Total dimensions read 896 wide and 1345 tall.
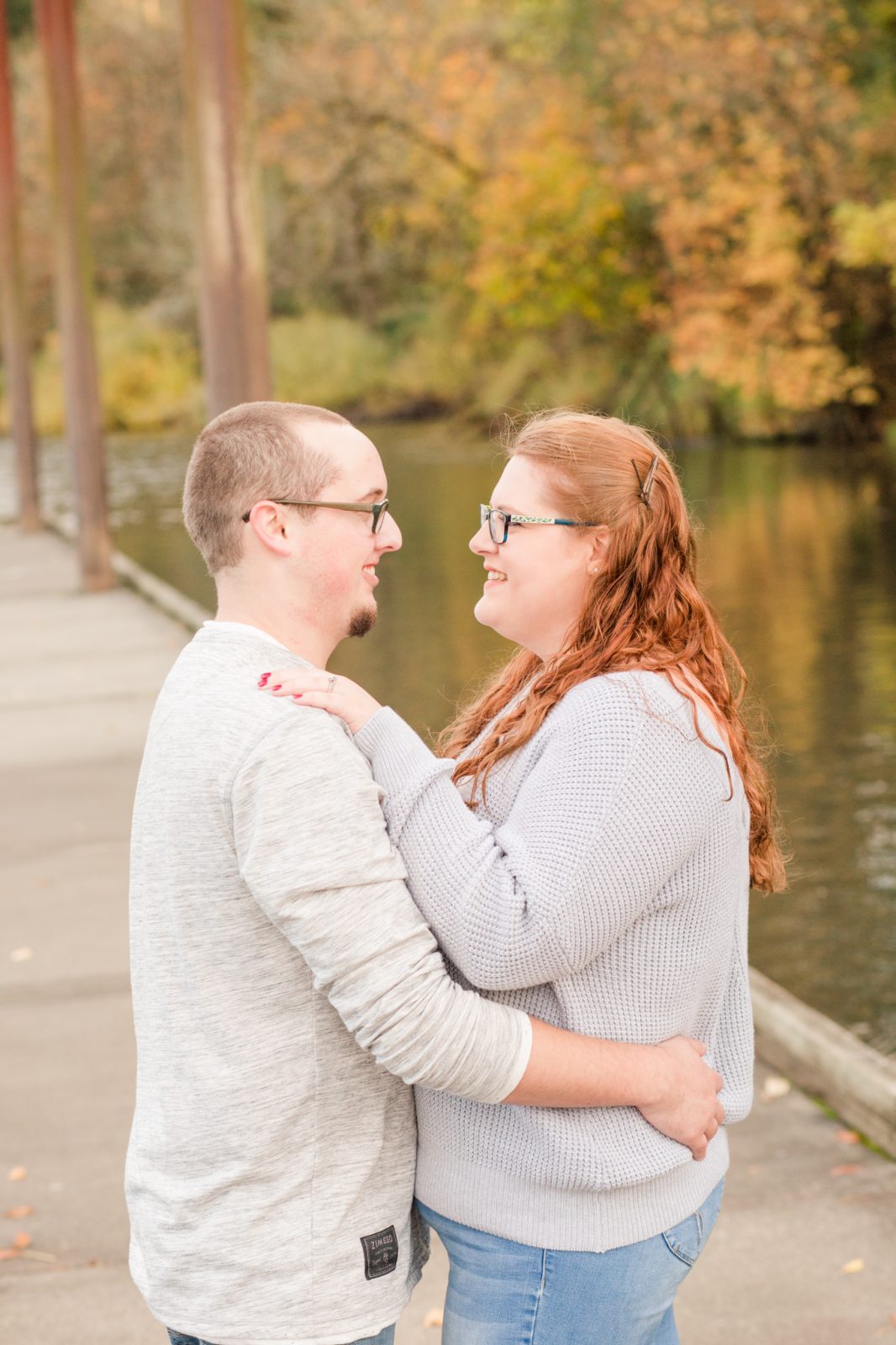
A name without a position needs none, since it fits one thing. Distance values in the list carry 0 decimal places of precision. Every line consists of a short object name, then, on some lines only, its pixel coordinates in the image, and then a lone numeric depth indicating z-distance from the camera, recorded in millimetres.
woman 1910
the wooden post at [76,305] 16188
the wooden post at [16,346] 22844
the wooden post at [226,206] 8727
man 1848
